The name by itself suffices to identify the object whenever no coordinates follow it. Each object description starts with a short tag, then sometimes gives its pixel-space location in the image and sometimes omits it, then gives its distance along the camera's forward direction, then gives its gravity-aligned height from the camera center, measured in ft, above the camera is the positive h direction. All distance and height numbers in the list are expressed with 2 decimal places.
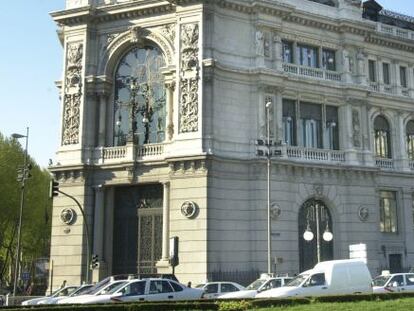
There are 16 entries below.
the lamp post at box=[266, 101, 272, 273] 111.84 +14.07
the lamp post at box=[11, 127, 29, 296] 125.70 +18.67
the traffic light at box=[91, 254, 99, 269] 121.80 +0.35
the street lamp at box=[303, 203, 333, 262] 133.28 +8.04
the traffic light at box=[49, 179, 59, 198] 109.50 +13.50
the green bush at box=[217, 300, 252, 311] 58.63 -4.13
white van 84.99 -2.32
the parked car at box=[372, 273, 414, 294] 95.61 -3.12
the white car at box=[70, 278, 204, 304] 77.61 -3.79
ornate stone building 124.06 +26.93
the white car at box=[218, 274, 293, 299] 89.76 -3.52
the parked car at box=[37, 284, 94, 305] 87.92 -4.23
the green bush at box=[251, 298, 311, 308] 63.05 -4.09
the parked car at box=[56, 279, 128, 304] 79.51 -3.62
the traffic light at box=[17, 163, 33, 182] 125.80 +18.88
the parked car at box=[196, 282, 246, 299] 95.09 -3.81
